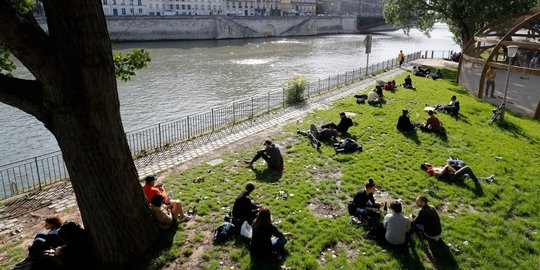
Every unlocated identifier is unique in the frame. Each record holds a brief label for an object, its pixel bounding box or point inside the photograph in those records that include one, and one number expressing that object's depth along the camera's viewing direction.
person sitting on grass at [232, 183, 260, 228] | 7.73
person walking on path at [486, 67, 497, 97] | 20.33
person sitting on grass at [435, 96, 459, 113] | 16.30
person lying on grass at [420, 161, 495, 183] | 10.06
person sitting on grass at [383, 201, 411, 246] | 7.07
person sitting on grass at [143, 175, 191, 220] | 8.19
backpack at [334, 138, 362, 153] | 12.22
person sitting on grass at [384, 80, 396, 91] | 21.03
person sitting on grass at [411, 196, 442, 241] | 7.27
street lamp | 13.82
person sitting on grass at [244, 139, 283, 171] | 10.84
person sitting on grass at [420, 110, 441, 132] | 13.87
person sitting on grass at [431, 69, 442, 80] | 26.13
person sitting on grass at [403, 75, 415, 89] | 21.66
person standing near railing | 31.83
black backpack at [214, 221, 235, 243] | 7.47
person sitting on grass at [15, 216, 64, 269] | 6.45
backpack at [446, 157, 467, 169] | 10.50
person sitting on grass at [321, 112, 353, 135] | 13.62
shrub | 19.90
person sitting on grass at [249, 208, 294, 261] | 6.75
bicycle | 15.45
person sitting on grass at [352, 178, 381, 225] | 8.11
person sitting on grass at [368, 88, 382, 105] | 18.33
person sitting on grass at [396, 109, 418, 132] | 14.05
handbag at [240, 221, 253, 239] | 7.41
